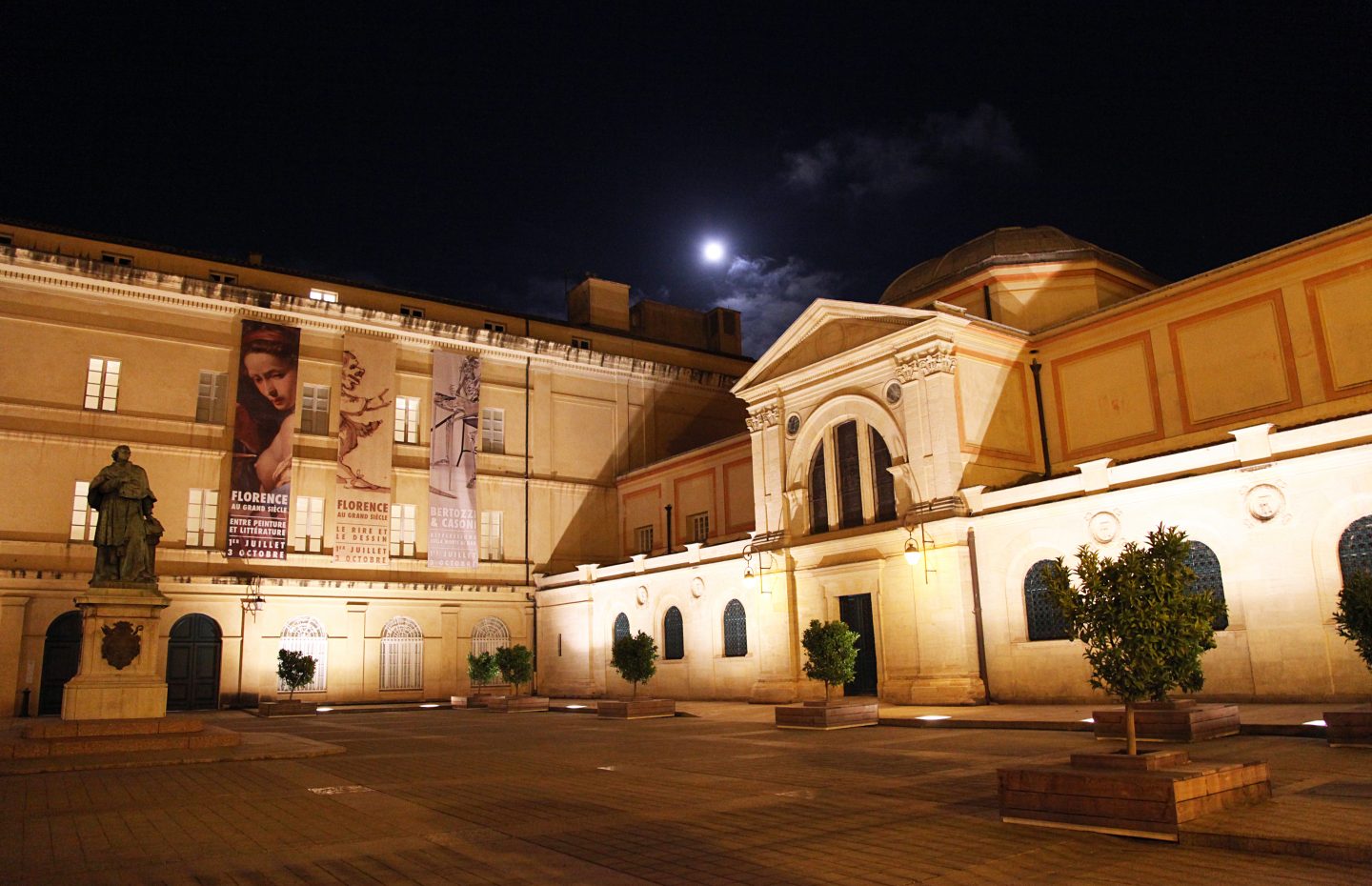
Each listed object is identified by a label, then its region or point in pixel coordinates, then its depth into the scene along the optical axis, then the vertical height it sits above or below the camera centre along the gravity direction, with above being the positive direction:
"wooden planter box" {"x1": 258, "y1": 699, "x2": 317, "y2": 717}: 29.42 -1.30
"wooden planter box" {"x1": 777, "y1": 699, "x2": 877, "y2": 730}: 19.45 -1.37
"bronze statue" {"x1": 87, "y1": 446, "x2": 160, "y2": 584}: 17.58 +2.66
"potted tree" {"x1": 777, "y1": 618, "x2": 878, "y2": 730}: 19.66 -0.57
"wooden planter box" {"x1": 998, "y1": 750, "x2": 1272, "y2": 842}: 7.53 -1.25
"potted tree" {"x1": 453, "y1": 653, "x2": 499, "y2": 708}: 34.75 -0.50
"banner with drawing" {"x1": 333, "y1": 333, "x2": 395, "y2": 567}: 36.53 +7.97
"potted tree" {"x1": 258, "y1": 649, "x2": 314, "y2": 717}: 32.16 -0.14
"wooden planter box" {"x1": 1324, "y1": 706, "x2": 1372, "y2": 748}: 12.06 -1.22
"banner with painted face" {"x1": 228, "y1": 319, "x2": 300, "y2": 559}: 34.38 +8.01
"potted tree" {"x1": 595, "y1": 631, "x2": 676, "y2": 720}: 28.00 -0.10
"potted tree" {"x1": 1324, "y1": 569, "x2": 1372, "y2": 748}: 12.12 -0.09
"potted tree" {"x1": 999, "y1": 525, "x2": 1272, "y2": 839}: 7.66 -0.45
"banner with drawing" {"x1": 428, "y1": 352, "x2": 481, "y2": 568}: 38.59 +7.93
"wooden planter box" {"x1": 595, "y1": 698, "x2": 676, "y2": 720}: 25.00 -1.41
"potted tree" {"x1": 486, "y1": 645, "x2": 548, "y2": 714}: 33.78 -0.22
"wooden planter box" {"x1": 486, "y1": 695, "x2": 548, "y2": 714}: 31.18 -1.48
